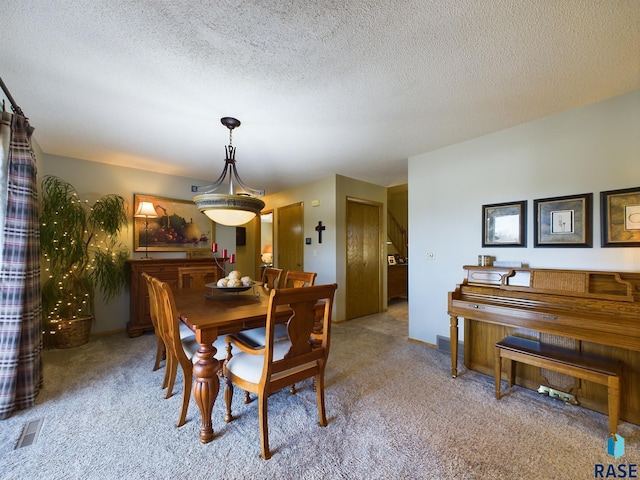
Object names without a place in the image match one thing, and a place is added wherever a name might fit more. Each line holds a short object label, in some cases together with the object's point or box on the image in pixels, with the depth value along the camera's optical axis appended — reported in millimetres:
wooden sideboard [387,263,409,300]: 5808
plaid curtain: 1815
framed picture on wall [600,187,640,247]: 1973
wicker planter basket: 3045
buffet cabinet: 3467
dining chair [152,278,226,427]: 1665
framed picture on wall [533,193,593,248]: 2176
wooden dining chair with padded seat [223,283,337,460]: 1491
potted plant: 2965
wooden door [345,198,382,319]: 4406
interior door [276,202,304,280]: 4898
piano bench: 1622
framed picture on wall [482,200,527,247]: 2520
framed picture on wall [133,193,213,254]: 3898
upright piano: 1781
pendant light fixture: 2119
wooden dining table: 1579
